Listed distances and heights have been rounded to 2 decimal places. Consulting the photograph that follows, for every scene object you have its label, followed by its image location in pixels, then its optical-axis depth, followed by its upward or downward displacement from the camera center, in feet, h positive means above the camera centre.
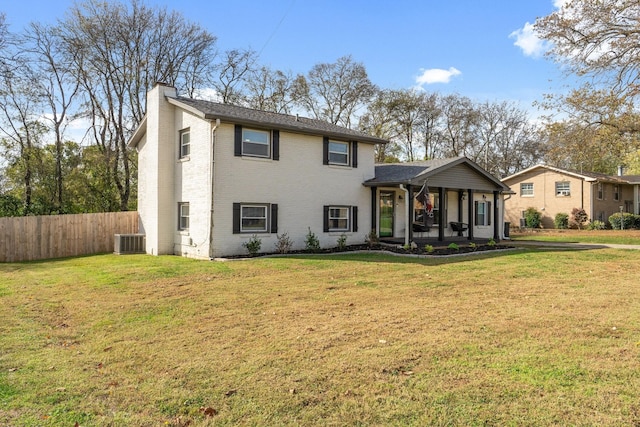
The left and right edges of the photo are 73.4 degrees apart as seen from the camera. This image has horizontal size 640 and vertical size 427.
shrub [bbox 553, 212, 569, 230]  106.01 +0.29
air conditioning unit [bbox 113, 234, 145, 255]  54.60 -2.85
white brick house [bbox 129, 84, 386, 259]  47.83 +5.32
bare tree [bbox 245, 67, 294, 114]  105.09 +33.34
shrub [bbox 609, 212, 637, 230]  100.53 +0.28
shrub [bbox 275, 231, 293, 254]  51.20 -2.64
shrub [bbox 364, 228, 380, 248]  58.88 -2.21
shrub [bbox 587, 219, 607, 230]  99.52 -0.66
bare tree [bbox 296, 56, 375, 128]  115.65 +36.50
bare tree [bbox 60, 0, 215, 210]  82.02 +33.59
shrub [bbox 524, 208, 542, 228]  110.73 +1.07
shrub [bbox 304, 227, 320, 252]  53.16 -2.62
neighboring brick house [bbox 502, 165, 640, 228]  106.42 +7.64
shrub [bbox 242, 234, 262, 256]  48.83 -2.64
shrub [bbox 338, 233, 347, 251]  55.62 -2.58
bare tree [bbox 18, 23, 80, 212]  78.84 +27.71
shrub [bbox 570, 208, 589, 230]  104.53 +1.02
